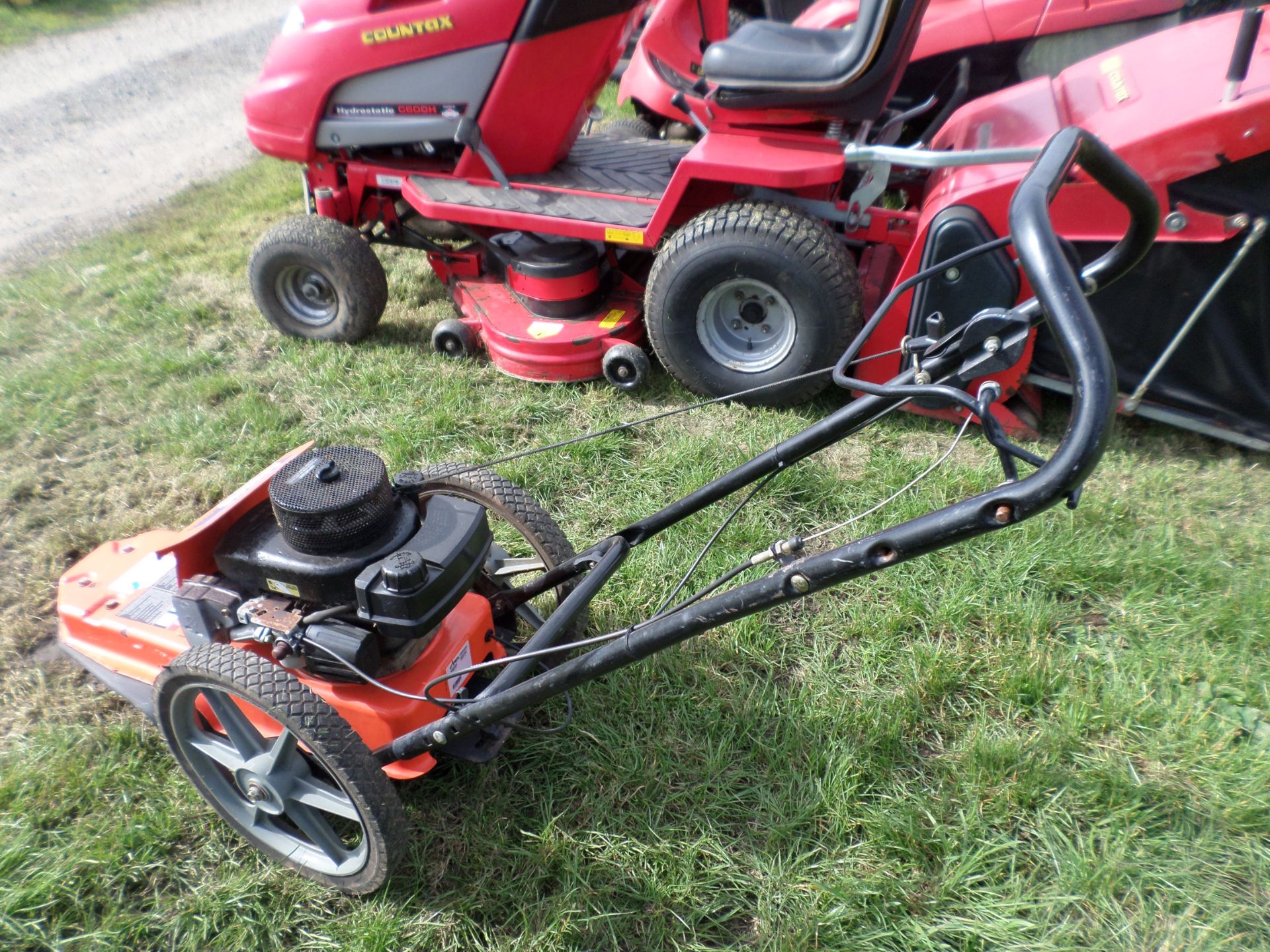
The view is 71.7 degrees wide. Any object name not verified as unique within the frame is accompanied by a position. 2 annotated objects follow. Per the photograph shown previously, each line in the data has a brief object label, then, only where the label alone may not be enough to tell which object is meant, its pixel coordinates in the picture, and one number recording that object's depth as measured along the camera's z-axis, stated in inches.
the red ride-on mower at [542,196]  114.6
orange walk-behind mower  56.5
